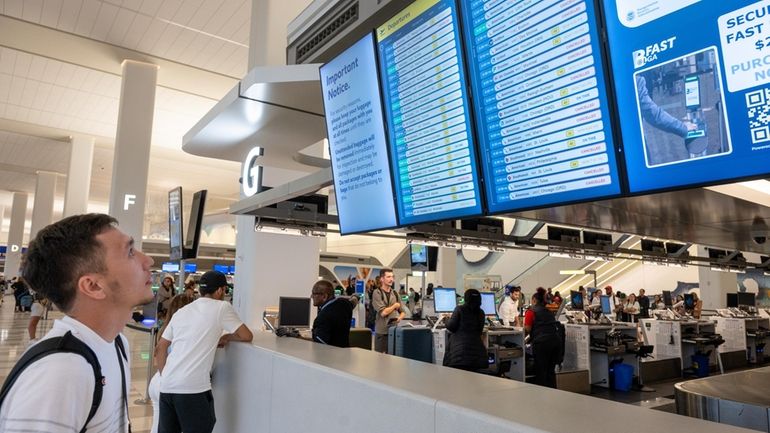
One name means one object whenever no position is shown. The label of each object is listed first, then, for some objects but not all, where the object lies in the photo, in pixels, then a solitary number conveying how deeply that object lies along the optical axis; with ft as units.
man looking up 3.46
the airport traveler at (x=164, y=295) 23.77
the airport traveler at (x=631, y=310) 42.63
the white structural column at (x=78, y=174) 48.65
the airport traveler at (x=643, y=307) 43.91
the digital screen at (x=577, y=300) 37.09
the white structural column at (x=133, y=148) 30.55
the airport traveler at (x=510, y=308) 33.37
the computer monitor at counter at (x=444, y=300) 30.71
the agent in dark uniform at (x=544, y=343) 22.62
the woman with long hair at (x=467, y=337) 16.83
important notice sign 8.04
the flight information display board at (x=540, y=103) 5.09
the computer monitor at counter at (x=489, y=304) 31.44
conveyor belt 7.83
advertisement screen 3.93
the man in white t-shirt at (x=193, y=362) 10.49
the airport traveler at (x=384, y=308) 27.37
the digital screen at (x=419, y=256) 26.47
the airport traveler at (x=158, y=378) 11.80
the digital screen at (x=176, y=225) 17.01
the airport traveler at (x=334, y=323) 13.53
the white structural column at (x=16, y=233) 83.66
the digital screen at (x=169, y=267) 73.61
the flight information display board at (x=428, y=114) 6.66
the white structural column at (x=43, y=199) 64.85
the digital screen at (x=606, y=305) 36.55
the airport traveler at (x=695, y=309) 40.88
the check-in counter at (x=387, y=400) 4.35
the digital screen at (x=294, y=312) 17.53
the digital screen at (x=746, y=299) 43.47
